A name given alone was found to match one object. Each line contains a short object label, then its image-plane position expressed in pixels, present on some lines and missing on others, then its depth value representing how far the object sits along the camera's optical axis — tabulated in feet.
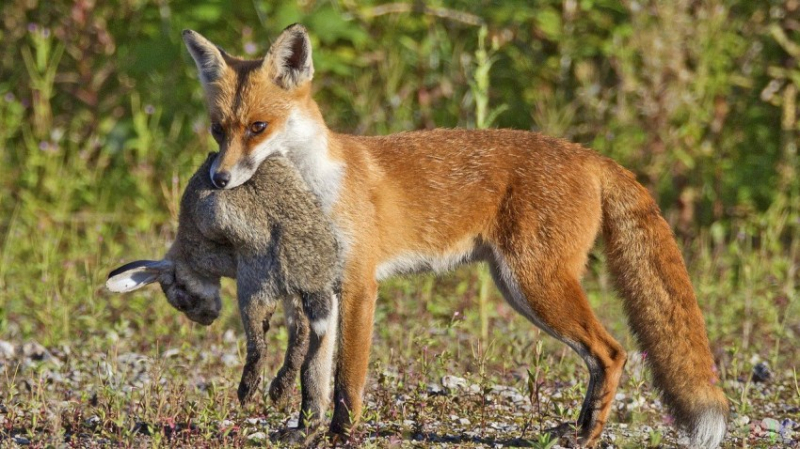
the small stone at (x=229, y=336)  45.19
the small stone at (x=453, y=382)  37.19
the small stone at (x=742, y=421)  36.06
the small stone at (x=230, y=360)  42.12
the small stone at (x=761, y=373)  42.11
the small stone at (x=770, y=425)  35.56
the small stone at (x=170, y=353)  41.63
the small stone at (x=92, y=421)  34.23
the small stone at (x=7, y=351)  41.75
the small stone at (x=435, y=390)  38.03
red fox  33.32
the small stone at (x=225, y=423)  33.17
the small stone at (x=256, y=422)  35.11
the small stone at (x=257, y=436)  33.19
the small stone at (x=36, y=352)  42.09
